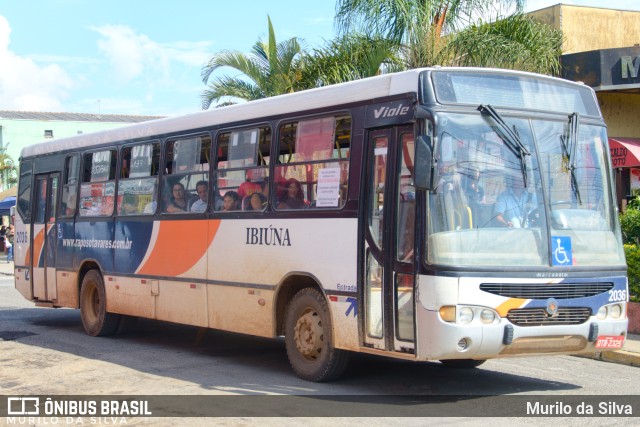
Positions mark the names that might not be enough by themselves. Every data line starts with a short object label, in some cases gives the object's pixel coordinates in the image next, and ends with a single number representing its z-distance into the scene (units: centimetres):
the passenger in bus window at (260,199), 1072
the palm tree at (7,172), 5291
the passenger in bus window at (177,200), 1232
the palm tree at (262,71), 2014
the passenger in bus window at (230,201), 1125
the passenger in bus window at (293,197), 1019
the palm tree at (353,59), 1819
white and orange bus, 833
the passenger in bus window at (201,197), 1183
